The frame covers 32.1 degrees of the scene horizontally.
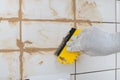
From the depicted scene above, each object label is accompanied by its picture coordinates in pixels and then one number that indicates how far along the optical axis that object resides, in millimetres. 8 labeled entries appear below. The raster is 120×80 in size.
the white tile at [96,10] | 1241
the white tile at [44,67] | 1091
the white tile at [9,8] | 1033
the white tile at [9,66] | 1033
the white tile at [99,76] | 1243
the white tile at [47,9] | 1090
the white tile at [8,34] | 1033
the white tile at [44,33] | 1092
